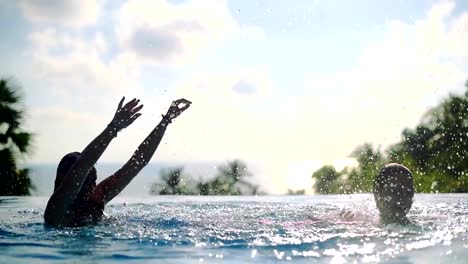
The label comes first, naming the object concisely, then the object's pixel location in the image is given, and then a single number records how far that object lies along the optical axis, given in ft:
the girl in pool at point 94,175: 14.42
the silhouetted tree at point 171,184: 78.38
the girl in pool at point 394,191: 18.67
